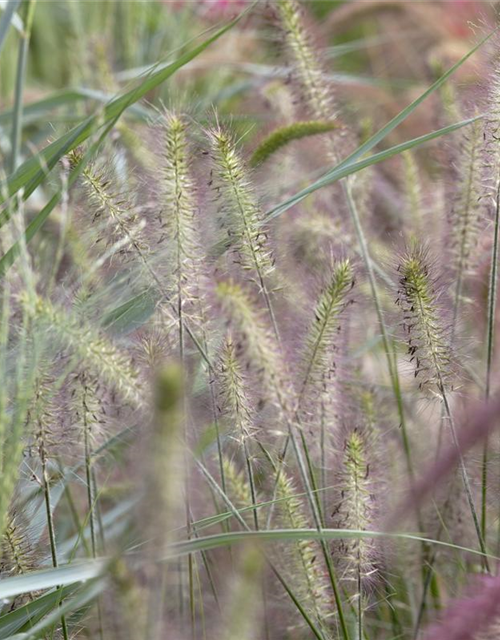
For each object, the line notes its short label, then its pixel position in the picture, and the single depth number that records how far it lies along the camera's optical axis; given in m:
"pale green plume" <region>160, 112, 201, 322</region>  1.55
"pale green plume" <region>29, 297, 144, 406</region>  1.53
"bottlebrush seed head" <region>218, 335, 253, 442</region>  1.55
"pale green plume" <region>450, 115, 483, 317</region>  1.71
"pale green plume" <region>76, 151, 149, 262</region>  1.57
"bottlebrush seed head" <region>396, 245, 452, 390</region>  1.54
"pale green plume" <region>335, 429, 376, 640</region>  1.56
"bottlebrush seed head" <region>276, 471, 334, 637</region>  1.59
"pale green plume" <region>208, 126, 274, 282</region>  1.56
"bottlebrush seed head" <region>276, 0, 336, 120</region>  1.74
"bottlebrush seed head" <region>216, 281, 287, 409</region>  1.51
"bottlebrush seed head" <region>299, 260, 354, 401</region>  1.56
